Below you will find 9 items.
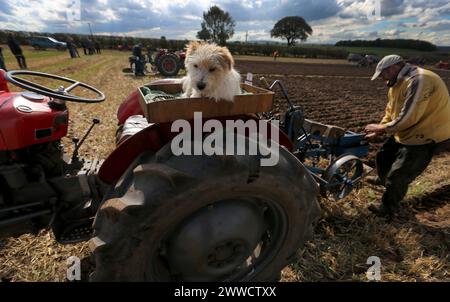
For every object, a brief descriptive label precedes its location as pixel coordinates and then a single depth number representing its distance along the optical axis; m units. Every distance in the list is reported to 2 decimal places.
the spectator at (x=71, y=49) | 25.60
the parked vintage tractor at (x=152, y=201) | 1.52
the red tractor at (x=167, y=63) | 14.43
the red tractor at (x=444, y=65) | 34.28
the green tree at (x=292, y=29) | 69.62
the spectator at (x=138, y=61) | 14.15
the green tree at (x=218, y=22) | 62.91
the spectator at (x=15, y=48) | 15.22
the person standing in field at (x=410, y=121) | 2.90
